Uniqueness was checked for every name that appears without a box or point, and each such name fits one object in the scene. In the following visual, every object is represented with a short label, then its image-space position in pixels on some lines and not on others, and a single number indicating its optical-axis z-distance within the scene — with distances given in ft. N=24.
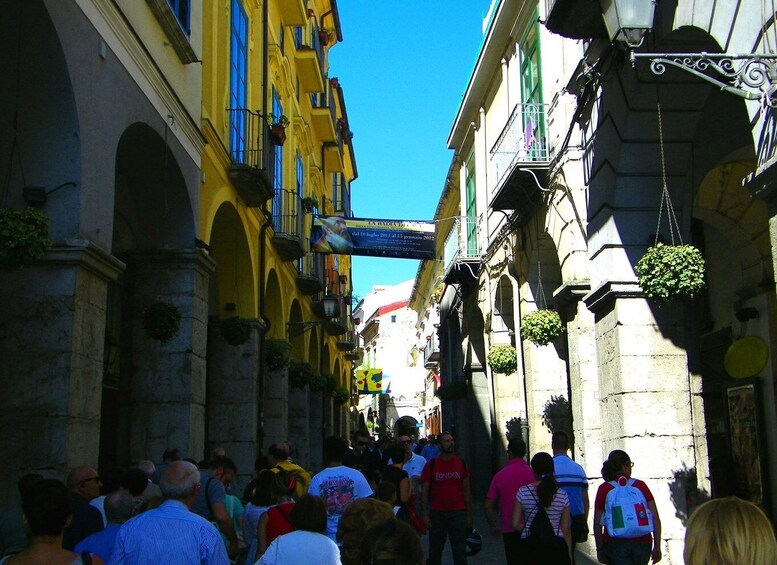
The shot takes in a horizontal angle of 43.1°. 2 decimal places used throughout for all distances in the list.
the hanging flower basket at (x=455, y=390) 84.23
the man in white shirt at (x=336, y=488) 24.12
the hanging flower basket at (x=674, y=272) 29.99
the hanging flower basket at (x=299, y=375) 77.66
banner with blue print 69.97
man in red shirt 32.58
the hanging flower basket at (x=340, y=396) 109.27
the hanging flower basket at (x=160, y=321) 36.70
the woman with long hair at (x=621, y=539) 24.39
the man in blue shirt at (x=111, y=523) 17.52
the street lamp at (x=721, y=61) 23.09
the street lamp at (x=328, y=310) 79.36
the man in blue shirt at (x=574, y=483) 29.66
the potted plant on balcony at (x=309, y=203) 77.92
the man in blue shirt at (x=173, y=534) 16.14
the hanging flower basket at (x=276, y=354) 60.90
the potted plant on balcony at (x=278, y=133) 56.65
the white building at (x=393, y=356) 254.47
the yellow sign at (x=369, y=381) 182.19
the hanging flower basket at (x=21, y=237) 21.75
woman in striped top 24.59
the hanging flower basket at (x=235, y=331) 51.26
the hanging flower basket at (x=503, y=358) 61.05
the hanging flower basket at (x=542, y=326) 46.19
